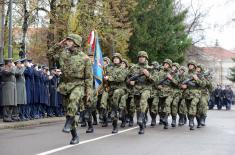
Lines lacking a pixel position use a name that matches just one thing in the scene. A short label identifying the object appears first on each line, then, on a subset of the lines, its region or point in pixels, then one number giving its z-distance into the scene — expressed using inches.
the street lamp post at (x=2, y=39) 921.0
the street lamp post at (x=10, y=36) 765.3
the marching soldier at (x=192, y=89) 653.9
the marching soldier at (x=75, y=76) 422.9
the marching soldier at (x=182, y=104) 674.9
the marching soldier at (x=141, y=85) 545.3
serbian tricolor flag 624.6
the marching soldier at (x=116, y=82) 563.5
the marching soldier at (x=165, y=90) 664.4
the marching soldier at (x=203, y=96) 671.8
